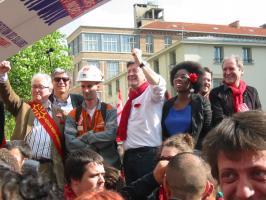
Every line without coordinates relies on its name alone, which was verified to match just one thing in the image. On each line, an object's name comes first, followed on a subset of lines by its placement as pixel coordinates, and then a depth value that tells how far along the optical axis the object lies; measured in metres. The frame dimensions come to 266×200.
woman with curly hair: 5.24
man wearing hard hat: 5.59
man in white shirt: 5.36
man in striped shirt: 5.72
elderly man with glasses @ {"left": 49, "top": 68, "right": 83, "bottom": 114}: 6.32
